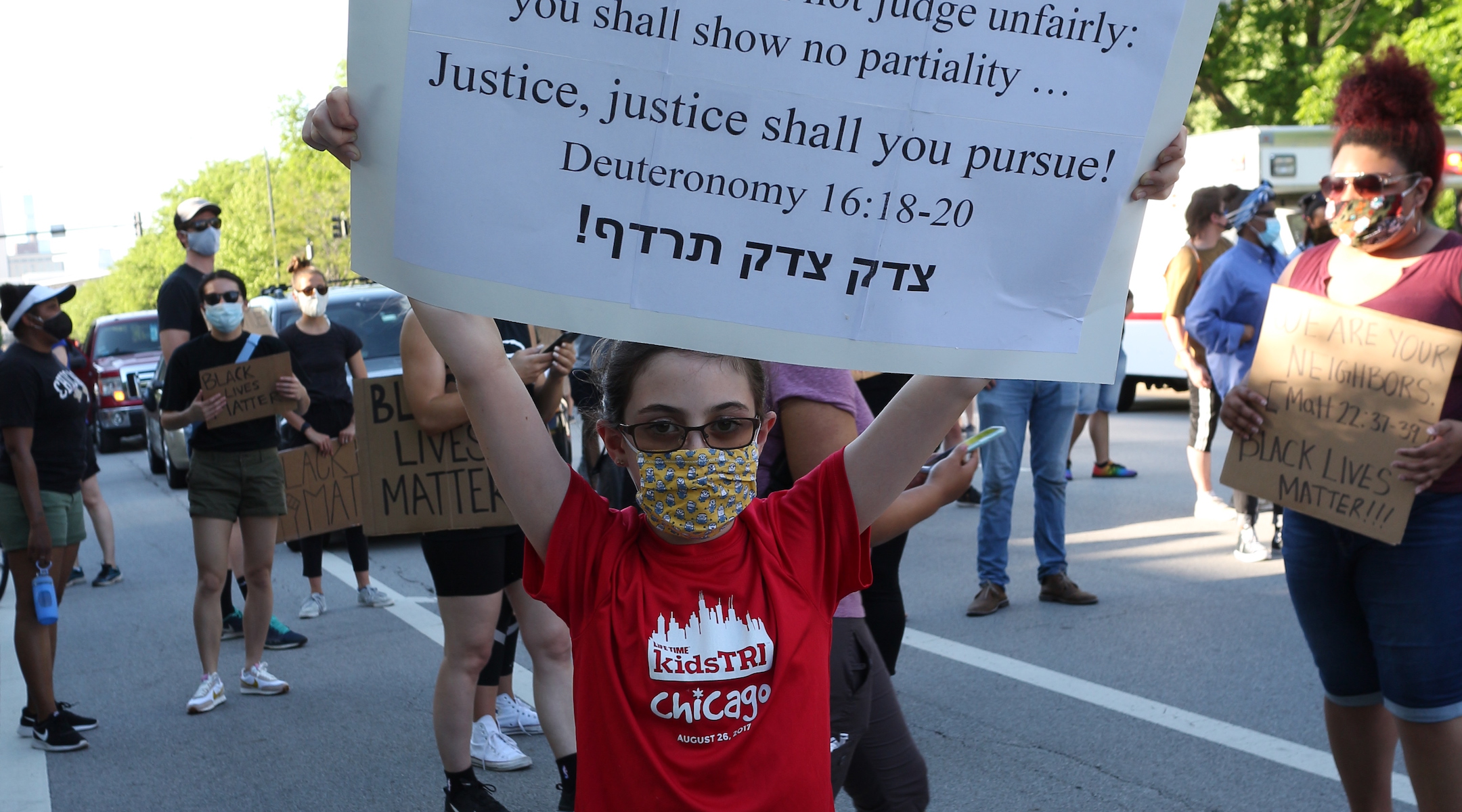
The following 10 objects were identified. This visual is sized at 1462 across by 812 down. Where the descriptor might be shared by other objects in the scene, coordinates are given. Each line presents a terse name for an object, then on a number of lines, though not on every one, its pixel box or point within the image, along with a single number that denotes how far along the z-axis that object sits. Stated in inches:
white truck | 565.3
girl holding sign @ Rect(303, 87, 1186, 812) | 78.4
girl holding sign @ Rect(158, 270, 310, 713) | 241.1
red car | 858.1
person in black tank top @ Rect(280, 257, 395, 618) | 310.5
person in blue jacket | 295.4
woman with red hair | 122.6
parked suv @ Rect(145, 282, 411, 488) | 411.8
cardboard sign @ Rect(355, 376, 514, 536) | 167.0
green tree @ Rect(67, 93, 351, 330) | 2015.3
